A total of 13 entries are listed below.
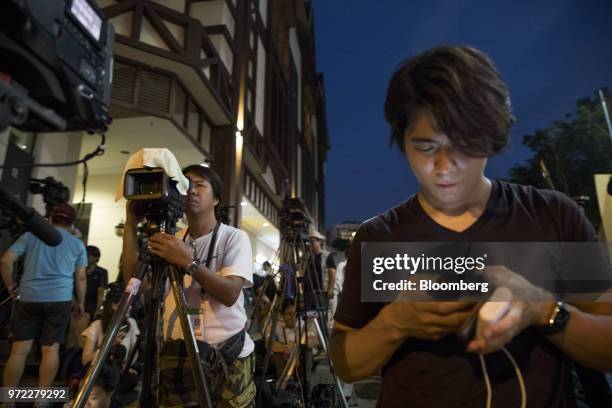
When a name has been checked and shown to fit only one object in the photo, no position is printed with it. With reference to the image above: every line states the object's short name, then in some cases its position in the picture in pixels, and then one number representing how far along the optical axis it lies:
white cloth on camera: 1.60
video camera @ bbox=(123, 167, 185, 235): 1.54
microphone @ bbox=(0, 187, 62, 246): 0.70
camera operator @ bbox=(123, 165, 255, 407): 1.54
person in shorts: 3.01
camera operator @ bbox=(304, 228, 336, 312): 3.07
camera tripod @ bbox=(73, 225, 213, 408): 1.28
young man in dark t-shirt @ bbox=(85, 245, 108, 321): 4.62
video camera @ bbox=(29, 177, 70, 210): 3.08
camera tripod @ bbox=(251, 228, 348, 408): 2.70
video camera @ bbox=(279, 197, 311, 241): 3.07
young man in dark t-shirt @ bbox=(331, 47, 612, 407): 0.73
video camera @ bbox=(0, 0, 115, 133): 0.59
